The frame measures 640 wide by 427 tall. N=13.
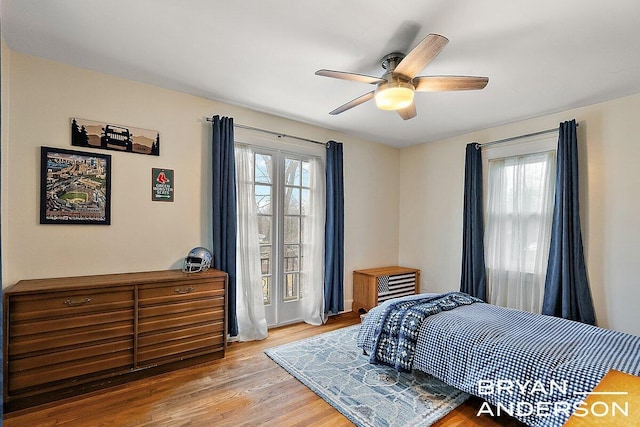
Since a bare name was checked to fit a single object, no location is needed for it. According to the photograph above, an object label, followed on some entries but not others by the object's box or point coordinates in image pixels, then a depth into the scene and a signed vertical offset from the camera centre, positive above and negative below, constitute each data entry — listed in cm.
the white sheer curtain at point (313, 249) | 408 -44
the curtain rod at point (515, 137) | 345 +94
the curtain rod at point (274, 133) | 346 +97
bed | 180 -88
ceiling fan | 210 +95
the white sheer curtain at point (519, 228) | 348 -12
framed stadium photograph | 253 +21
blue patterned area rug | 216 -135
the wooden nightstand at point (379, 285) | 425 -98
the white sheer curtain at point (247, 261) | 347 -52
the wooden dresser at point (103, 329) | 216 -91
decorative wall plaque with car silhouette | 266 +67
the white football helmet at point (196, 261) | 301 -45
